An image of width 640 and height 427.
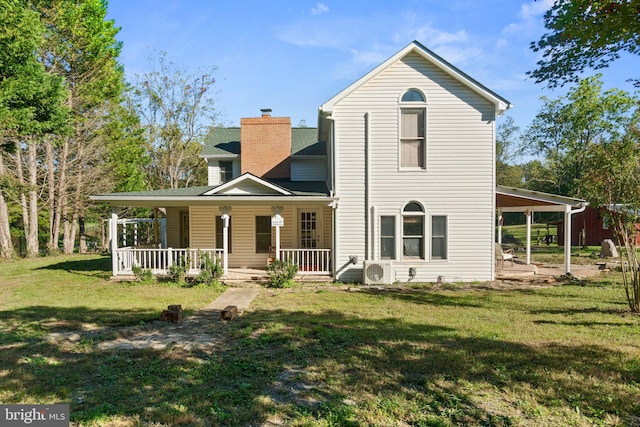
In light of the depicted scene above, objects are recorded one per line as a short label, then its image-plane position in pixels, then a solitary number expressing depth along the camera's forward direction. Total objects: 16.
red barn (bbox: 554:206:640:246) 27.38
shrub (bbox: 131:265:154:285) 11.51
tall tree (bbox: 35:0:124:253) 20.08
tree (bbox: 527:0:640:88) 5.13
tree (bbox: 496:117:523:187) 53.53
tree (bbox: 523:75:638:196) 30.61
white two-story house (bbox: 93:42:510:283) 11.62
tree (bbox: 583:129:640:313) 7.66
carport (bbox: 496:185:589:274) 12.02
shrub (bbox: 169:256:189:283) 11.47
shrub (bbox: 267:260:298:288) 11.11
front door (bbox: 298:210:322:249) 14.34
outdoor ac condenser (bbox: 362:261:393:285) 11.34
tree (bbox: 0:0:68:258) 12.55
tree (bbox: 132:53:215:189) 29.28
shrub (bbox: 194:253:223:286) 11.15
